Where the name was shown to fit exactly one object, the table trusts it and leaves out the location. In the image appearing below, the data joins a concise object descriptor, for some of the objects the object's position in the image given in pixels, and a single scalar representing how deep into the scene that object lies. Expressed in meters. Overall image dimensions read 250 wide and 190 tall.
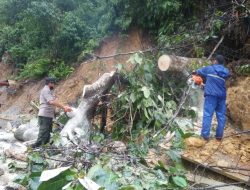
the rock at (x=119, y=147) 2.95
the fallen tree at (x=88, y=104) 3.89
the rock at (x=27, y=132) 4.47
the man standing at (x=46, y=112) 3.87
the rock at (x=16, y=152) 3.51
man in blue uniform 3.34
